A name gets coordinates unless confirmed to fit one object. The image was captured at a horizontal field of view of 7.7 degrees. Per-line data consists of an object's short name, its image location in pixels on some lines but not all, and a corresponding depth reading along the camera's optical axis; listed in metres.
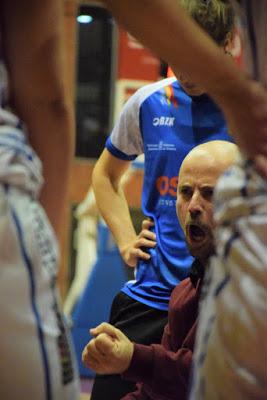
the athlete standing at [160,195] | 5.23
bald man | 4.32
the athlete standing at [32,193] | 2.82
